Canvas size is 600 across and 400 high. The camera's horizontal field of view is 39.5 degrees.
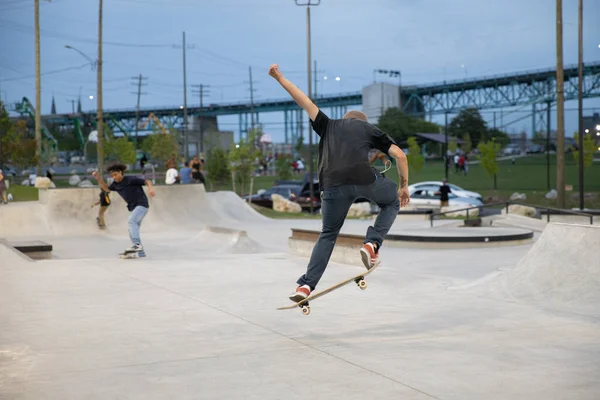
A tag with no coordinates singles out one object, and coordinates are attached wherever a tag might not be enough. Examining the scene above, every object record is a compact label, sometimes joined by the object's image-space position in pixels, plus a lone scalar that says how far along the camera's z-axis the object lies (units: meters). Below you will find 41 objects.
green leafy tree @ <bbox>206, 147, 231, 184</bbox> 60.16
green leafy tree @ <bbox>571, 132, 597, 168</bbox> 39.45
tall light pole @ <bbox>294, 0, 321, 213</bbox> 41.53
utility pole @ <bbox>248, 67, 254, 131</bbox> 108.82
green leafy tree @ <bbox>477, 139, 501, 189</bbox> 42.19
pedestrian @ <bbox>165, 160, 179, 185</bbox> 32.16
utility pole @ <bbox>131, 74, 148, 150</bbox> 106.31
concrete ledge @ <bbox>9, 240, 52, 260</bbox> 15.28
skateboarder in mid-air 6.84
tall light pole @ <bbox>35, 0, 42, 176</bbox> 40.12
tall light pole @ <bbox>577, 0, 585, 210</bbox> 31.48
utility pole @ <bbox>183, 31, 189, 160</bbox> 68.25
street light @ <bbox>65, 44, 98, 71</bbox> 40.93
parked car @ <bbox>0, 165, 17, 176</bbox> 75.29
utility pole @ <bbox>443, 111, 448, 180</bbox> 40.25
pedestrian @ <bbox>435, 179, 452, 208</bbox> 33.02
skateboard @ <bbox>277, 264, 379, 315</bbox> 7.10
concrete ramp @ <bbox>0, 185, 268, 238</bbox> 25.42
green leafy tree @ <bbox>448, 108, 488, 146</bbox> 77.25
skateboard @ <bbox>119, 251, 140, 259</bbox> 15.15
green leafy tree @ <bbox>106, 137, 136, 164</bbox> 71.99
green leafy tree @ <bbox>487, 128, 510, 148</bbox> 59.21
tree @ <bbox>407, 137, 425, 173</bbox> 49.41
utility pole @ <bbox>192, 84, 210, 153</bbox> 114.94
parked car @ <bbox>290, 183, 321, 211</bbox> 41.06
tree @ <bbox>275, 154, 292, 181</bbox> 64.69
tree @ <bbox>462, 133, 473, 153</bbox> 58.78
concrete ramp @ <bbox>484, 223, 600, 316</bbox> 8.39
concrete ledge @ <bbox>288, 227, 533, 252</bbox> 16.05
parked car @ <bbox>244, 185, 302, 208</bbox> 41.81
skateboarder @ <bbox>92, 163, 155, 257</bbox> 14.94
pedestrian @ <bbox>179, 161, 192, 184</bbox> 33.09
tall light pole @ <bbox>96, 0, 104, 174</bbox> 40.00
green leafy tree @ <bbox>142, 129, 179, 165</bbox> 84.44
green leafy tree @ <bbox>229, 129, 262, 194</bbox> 51.56
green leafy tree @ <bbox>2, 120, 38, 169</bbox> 39.25
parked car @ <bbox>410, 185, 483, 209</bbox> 35.53
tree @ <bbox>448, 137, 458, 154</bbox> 68.62
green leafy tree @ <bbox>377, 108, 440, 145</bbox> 80.94
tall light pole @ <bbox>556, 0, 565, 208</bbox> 30.34
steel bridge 95.44
